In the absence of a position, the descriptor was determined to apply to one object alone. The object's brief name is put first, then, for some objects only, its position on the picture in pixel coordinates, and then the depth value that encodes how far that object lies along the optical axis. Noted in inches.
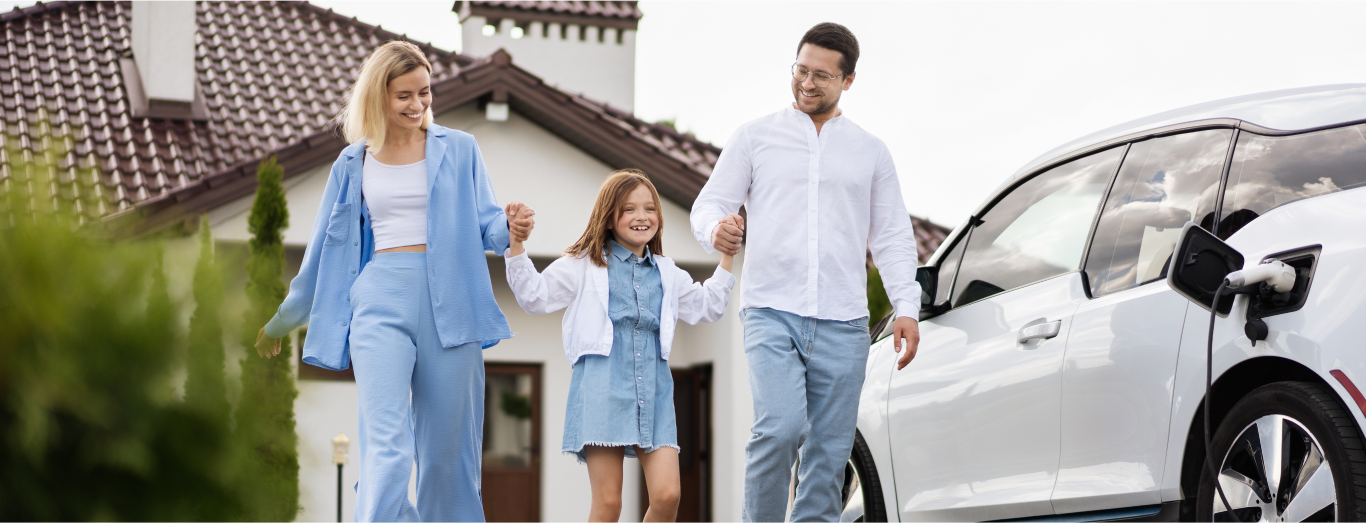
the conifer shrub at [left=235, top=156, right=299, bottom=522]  113.0
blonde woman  181.8
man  189.5
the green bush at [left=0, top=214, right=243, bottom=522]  105.3
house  581.3
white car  139.6
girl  195.5
